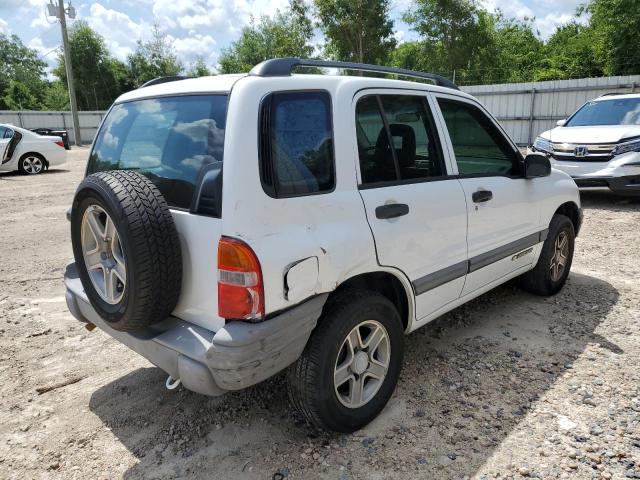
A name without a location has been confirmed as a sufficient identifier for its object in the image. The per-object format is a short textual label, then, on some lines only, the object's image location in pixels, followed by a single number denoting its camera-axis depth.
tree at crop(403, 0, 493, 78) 25.75
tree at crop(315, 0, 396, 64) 24.97
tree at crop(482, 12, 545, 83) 27.92
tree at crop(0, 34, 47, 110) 59.22
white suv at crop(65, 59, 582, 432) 2.13
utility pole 24.11
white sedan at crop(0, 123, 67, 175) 13.13
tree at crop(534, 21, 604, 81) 25.05
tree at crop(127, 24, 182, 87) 45.38
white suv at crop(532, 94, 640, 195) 7.69
